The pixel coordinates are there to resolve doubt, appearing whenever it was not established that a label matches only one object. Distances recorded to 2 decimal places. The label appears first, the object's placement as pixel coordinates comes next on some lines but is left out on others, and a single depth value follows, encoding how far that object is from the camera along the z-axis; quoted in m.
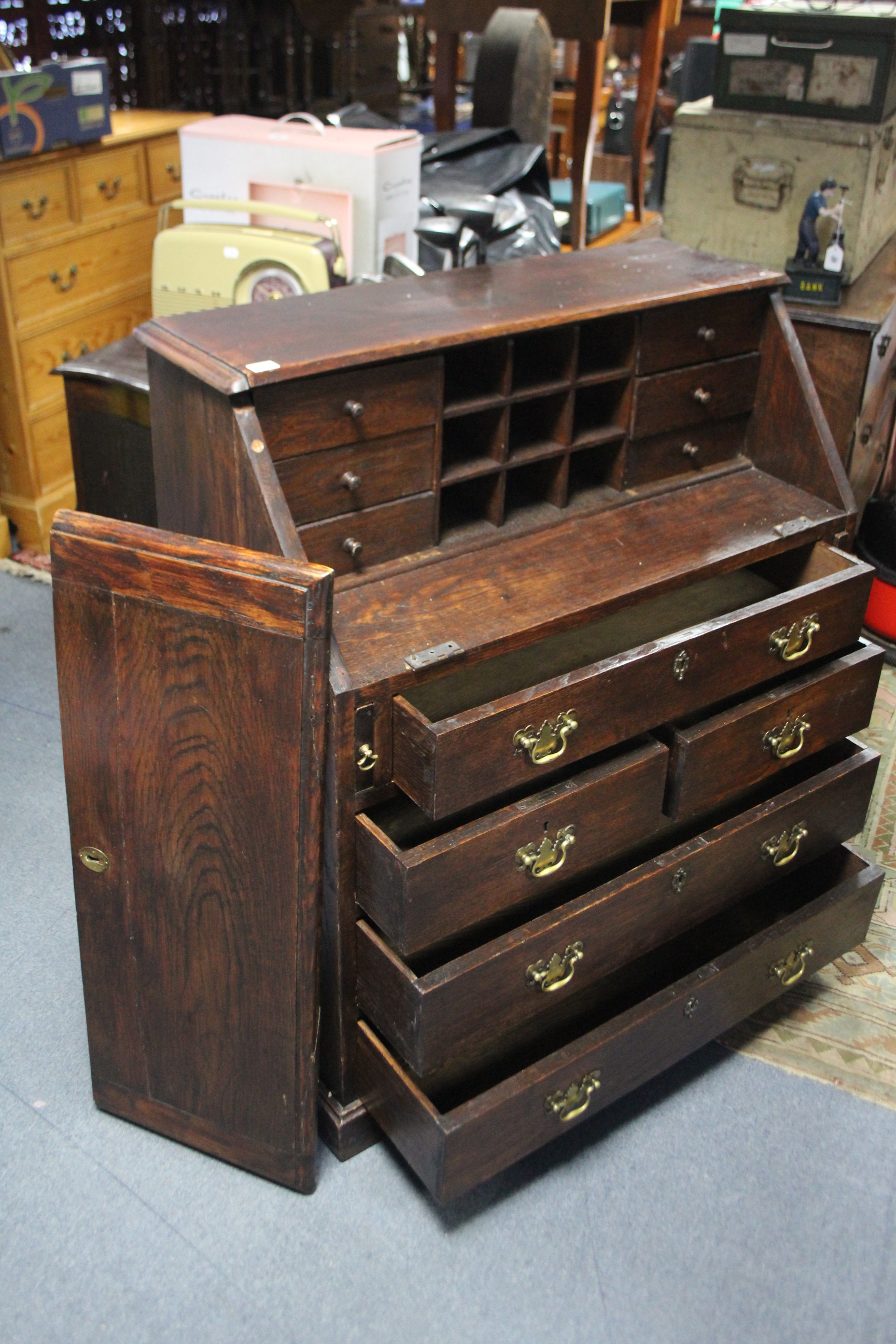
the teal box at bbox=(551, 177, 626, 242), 4.19
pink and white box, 2.52
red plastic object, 2.98
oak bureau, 1.49
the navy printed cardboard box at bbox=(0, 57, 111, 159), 3.00
